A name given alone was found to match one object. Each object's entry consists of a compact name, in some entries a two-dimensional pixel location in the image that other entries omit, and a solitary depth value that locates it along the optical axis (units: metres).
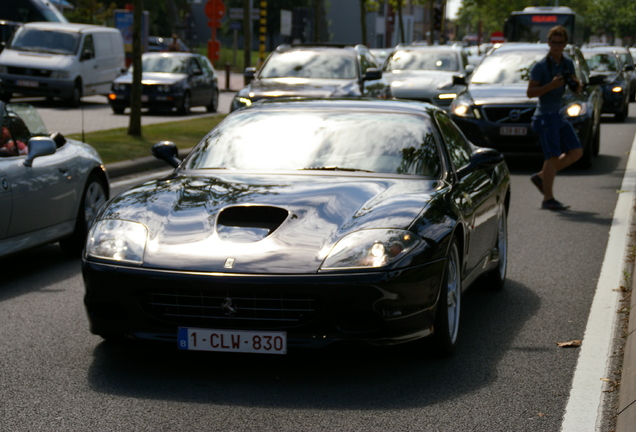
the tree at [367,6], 42.07
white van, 27.17
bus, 40.62
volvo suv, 15.58
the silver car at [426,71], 21.91
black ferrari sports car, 5.05
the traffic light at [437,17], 46.56
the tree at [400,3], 47.94
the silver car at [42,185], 7.75
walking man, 11.76
